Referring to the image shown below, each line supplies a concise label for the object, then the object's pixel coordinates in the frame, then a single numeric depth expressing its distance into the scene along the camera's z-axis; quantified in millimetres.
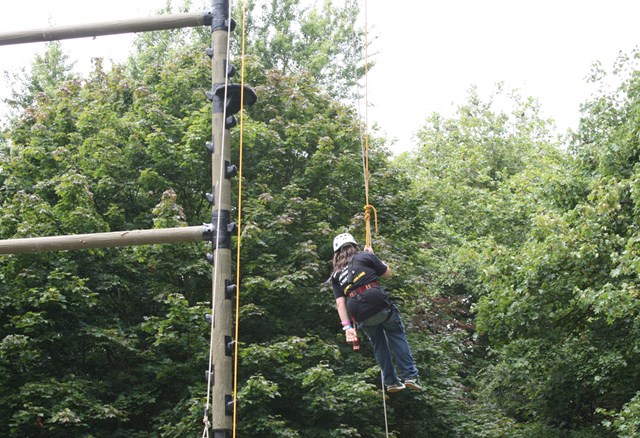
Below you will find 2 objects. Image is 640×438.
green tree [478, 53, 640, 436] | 17344
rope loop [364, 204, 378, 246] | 8586
